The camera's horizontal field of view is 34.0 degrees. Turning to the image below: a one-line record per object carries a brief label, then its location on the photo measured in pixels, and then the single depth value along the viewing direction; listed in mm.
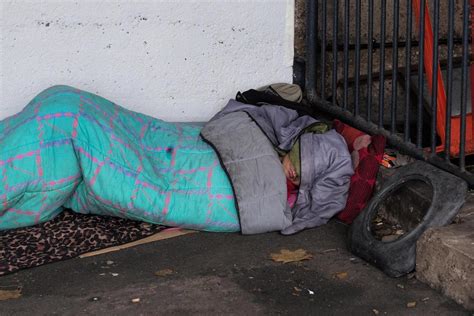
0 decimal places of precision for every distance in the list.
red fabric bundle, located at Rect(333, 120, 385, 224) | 4285
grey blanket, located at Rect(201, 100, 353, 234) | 4105
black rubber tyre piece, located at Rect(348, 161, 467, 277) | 3555
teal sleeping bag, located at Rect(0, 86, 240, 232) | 3990
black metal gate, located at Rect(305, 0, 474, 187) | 3994
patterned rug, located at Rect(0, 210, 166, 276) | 3838
